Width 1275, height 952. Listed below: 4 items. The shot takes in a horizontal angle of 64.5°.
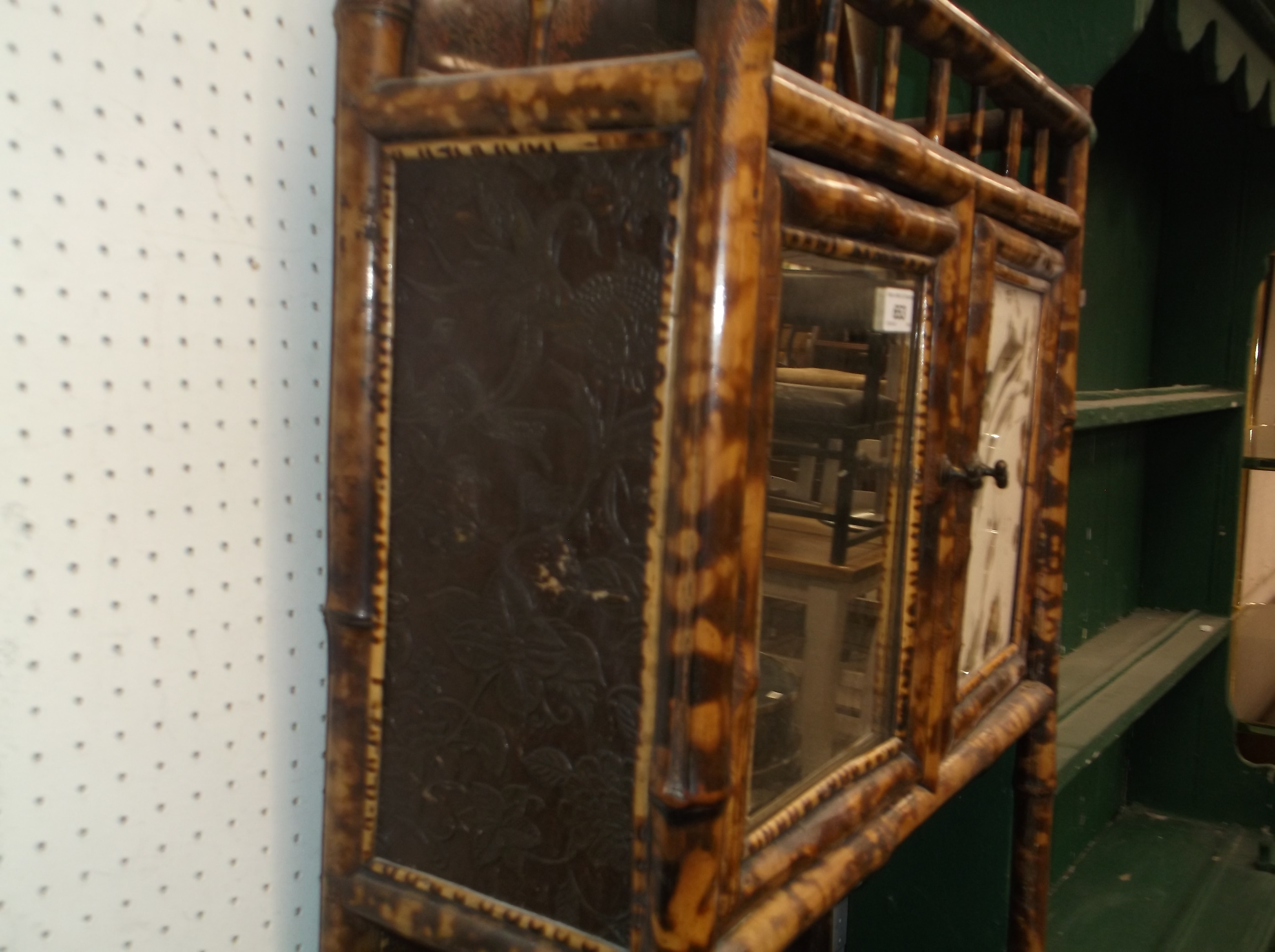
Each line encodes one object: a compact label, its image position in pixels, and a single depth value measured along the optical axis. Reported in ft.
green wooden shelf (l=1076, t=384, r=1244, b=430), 5.06
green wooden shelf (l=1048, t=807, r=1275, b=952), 6.00
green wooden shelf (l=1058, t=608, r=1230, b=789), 5.25
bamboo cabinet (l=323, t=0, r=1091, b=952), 2.06
